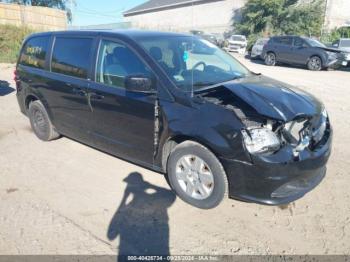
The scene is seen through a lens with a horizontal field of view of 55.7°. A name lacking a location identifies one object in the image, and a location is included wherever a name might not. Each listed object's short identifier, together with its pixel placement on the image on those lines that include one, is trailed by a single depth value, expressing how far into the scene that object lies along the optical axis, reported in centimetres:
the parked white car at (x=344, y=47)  1591
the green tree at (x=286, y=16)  3069
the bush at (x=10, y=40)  1948
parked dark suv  1574
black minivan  314
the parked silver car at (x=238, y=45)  2633
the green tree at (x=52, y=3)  4666
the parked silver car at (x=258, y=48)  1999
